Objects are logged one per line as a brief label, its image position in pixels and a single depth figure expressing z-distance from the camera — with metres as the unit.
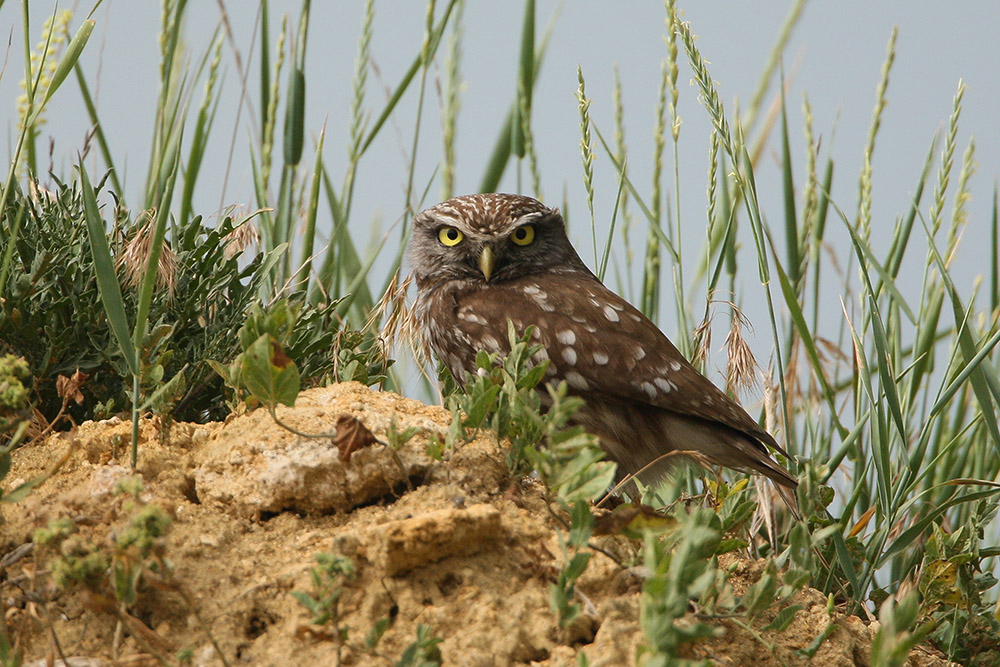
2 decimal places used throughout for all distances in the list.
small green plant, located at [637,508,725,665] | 7.03
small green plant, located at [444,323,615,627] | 8.48
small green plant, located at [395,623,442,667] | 7.85
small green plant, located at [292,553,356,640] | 8.06
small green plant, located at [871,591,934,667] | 7.40
